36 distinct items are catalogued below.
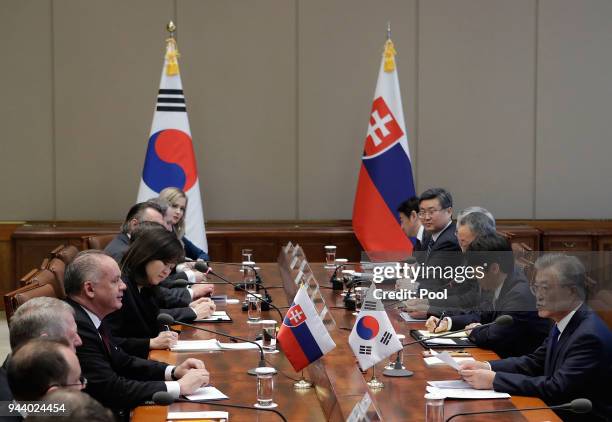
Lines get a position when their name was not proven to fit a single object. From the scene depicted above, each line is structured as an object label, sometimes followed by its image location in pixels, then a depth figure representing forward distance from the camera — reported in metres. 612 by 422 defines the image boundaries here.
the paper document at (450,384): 5.85
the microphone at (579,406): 4.66
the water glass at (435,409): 4.83
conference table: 5.22
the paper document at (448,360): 5.78
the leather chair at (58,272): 7.95
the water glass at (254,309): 7.89
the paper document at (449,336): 7.38
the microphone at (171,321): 5.86
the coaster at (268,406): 5.32
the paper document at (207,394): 5.57
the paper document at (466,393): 5.60
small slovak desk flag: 5.77
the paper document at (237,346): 6.92
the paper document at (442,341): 7.11
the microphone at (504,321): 6.04
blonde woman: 11.22
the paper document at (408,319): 7.98
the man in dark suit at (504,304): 7.01
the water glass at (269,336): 6.78
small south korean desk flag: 5.90
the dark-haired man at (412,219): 10.99
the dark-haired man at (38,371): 3.79
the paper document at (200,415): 5.19
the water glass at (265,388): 5.30
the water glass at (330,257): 10.96
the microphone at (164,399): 4.59
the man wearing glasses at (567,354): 5.70
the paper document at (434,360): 6.43
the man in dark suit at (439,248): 9.07
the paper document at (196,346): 6.94
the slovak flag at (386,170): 13.29
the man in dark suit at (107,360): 5.69
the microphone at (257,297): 7.73
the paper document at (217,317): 7.99
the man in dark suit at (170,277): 8.59
